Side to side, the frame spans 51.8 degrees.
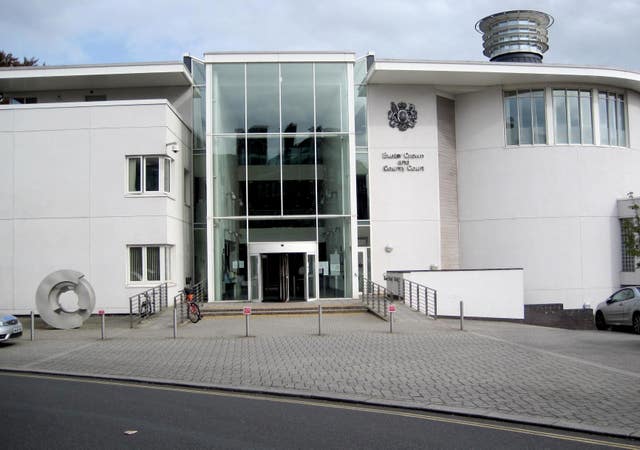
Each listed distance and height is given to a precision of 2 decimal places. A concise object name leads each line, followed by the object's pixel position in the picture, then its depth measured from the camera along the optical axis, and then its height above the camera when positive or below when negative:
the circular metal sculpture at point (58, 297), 21.66 -1.16
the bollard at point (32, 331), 18.47 -1.91
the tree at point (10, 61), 39.99 +12.64
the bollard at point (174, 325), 18.39 -1.79
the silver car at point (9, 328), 17.63 -1.71
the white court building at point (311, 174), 26.42 +3.78
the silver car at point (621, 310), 21.03 -1.94
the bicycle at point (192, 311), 22.61 -1.72
